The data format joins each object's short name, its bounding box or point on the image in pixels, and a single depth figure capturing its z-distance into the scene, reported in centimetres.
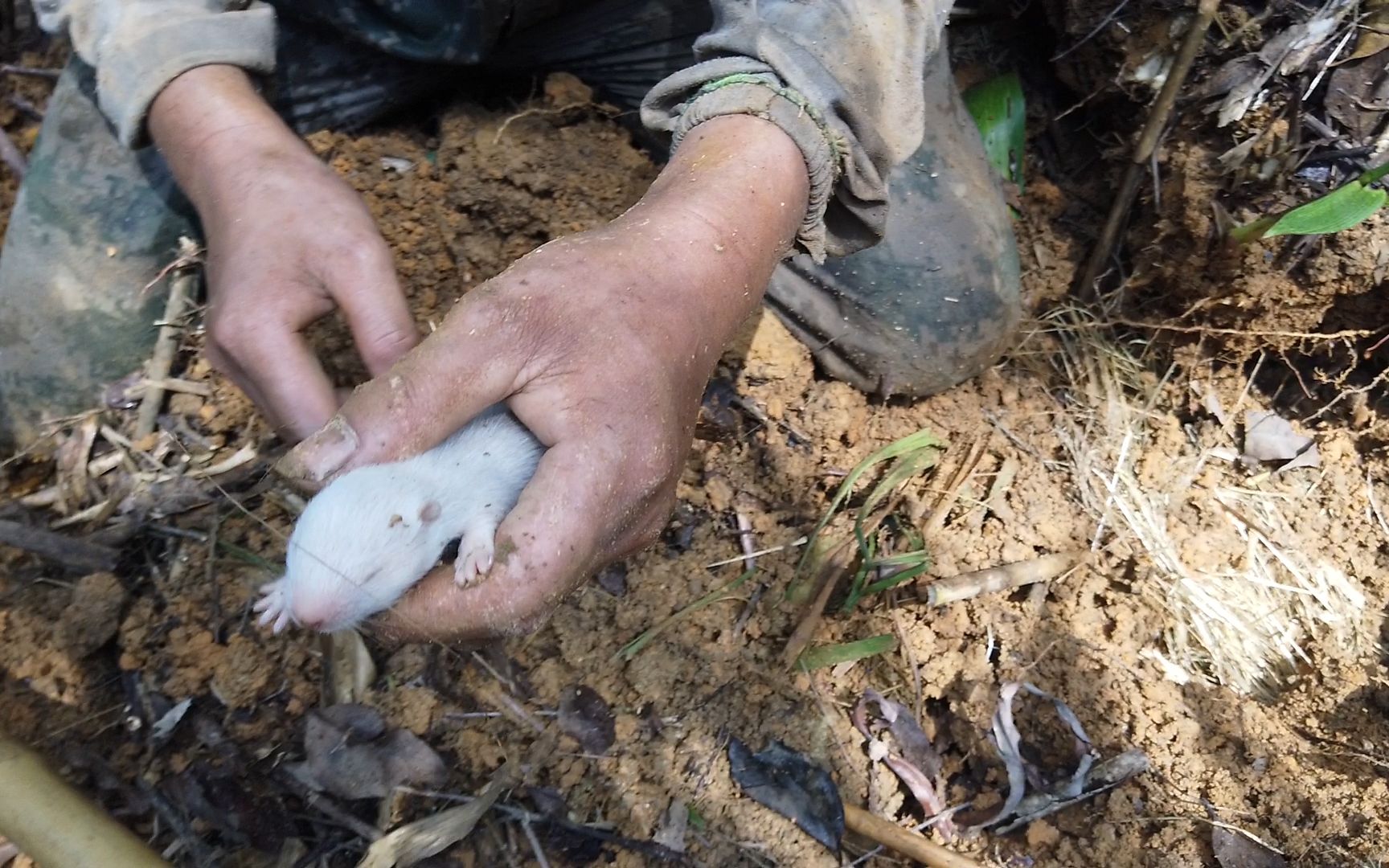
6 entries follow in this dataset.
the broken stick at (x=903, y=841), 39
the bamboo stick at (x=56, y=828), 34
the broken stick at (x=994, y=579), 45
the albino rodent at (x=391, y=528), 32
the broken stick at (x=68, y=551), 44
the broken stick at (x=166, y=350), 48
